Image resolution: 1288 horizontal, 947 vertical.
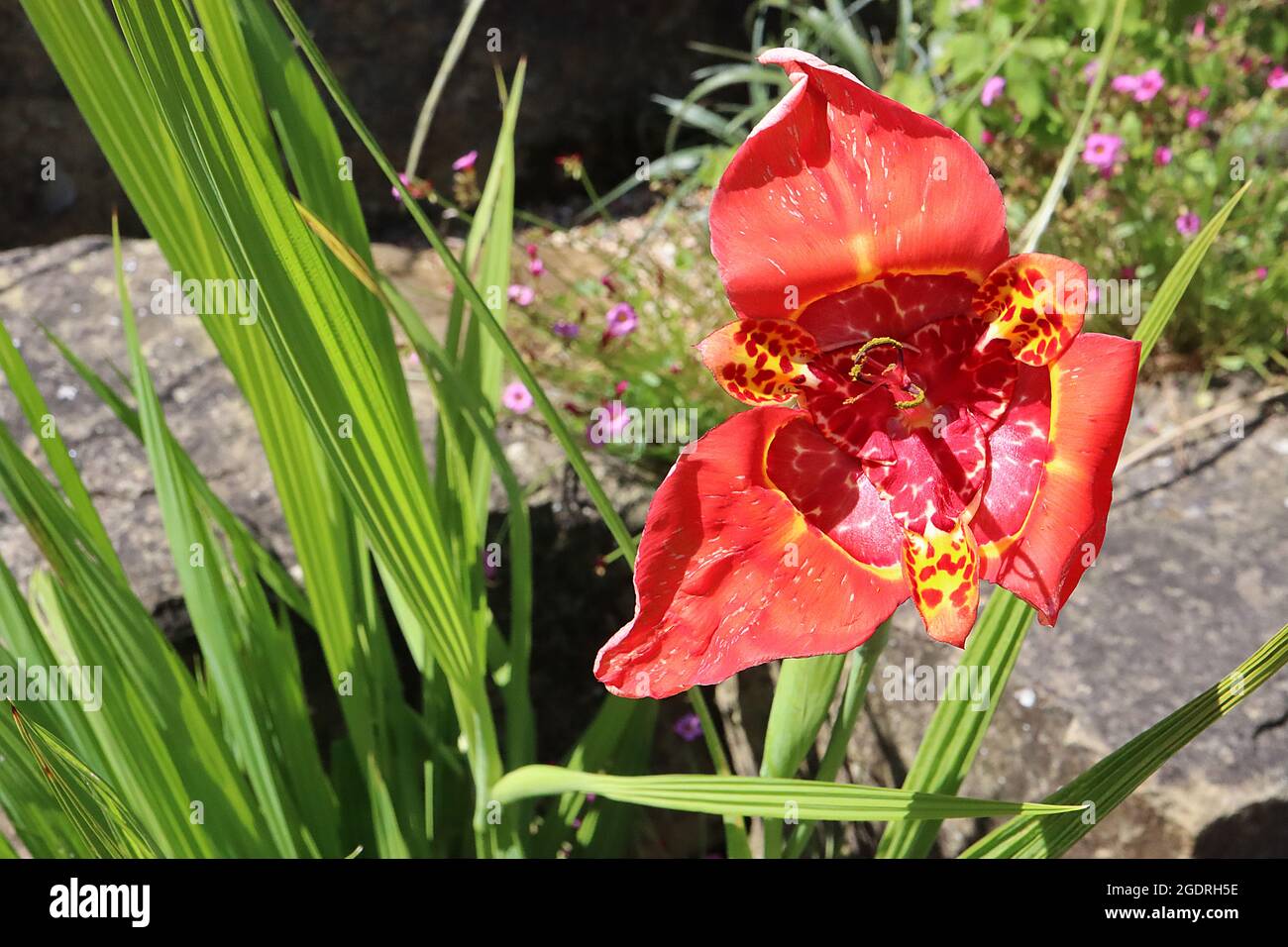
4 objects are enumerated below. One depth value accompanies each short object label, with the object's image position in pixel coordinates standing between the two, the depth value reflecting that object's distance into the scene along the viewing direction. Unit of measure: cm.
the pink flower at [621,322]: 147
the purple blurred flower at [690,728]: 142
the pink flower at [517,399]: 142
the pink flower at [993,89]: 168
